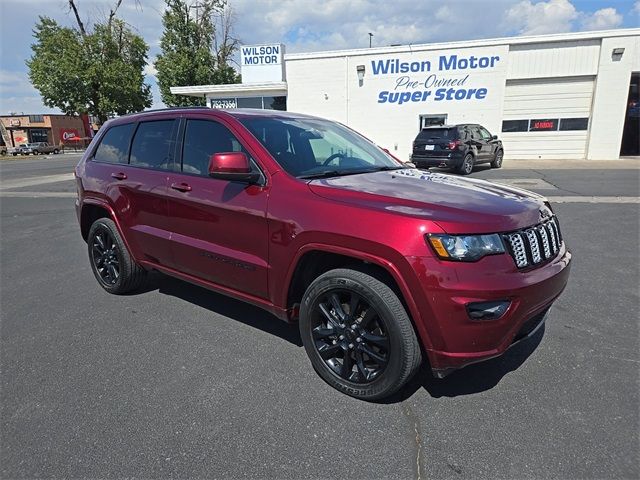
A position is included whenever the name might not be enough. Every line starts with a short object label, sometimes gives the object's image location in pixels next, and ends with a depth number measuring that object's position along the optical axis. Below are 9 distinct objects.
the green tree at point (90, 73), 31.66
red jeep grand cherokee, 2.26
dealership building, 18.72
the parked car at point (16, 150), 47.78
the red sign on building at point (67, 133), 65.75
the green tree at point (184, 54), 36.62
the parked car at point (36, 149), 47.62
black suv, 14.14
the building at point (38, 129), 63.41
